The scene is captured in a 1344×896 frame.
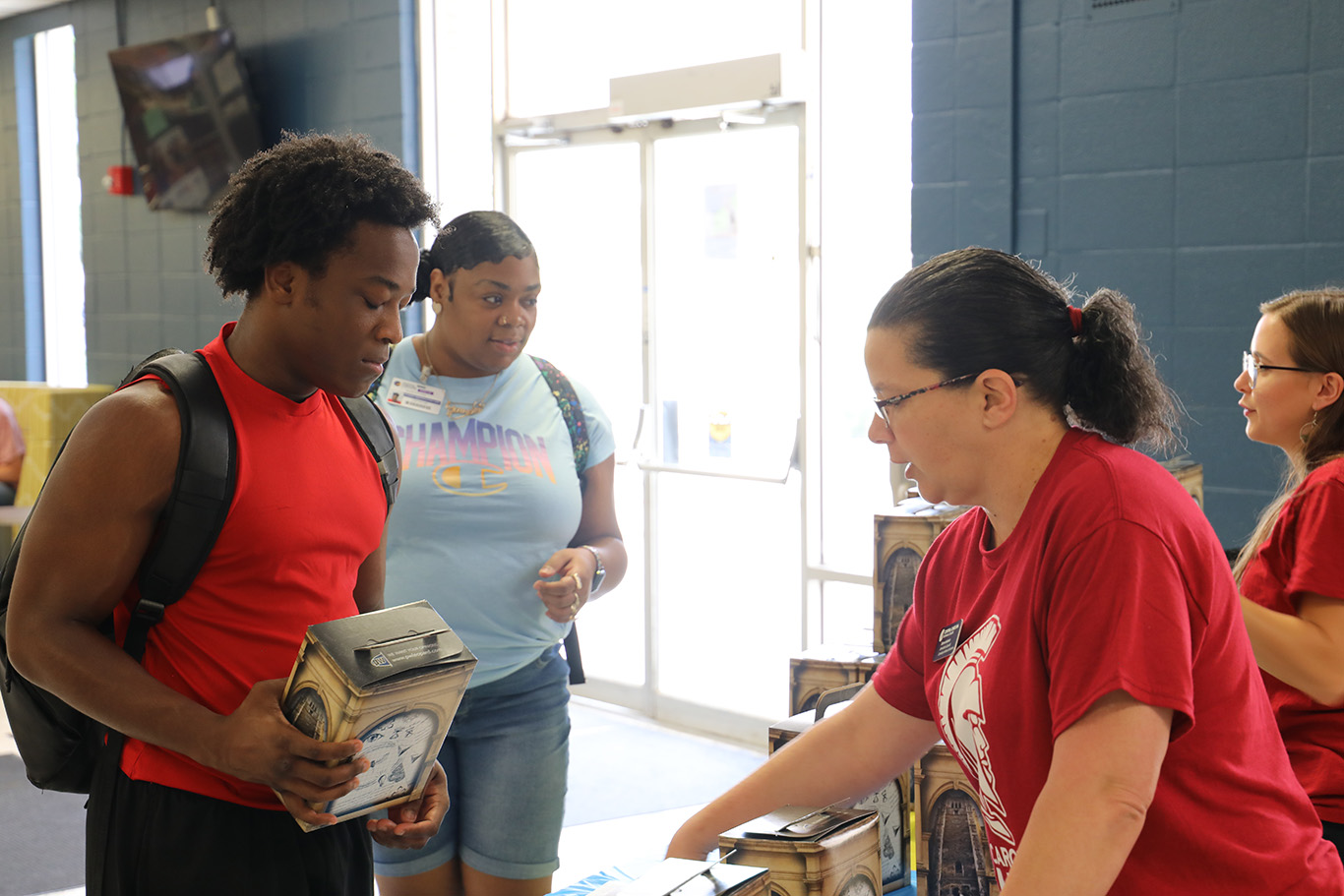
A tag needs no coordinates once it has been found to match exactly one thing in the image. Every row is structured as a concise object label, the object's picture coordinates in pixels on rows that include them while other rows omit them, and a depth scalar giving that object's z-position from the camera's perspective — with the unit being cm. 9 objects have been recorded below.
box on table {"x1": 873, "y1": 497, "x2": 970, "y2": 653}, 208
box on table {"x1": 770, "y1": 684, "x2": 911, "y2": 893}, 166
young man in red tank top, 121
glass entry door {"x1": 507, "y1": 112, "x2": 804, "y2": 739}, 450
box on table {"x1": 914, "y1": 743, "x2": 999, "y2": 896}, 167
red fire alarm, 646
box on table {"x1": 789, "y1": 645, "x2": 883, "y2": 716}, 211
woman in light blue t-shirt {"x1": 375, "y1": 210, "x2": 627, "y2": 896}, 203
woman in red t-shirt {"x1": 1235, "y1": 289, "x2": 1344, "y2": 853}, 174
